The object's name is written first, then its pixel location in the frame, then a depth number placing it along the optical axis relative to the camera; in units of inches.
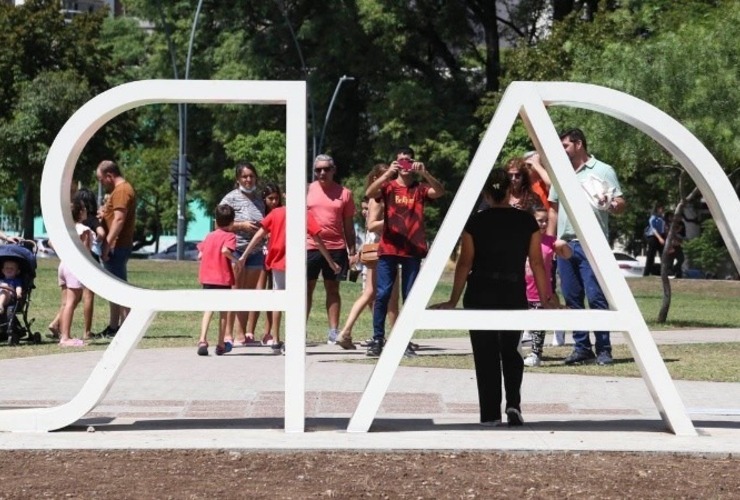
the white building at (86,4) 4940.9
